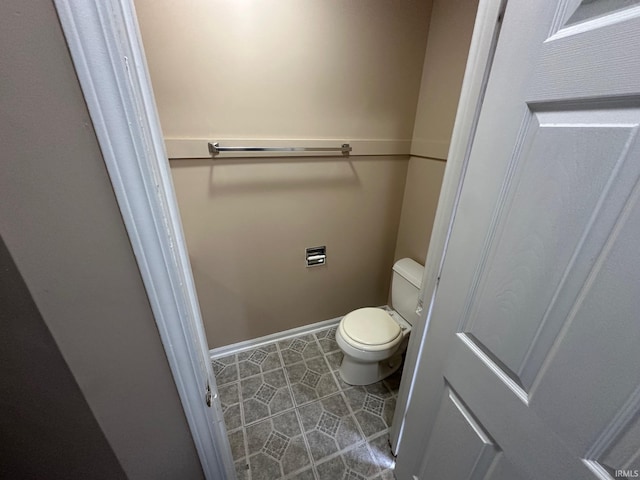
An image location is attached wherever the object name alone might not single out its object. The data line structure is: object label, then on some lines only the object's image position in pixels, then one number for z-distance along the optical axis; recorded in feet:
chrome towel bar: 3.97
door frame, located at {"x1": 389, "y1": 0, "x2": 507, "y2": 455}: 1.90
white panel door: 1.22
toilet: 4.45
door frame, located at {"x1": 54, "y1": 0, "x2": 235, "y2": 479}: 1.03
